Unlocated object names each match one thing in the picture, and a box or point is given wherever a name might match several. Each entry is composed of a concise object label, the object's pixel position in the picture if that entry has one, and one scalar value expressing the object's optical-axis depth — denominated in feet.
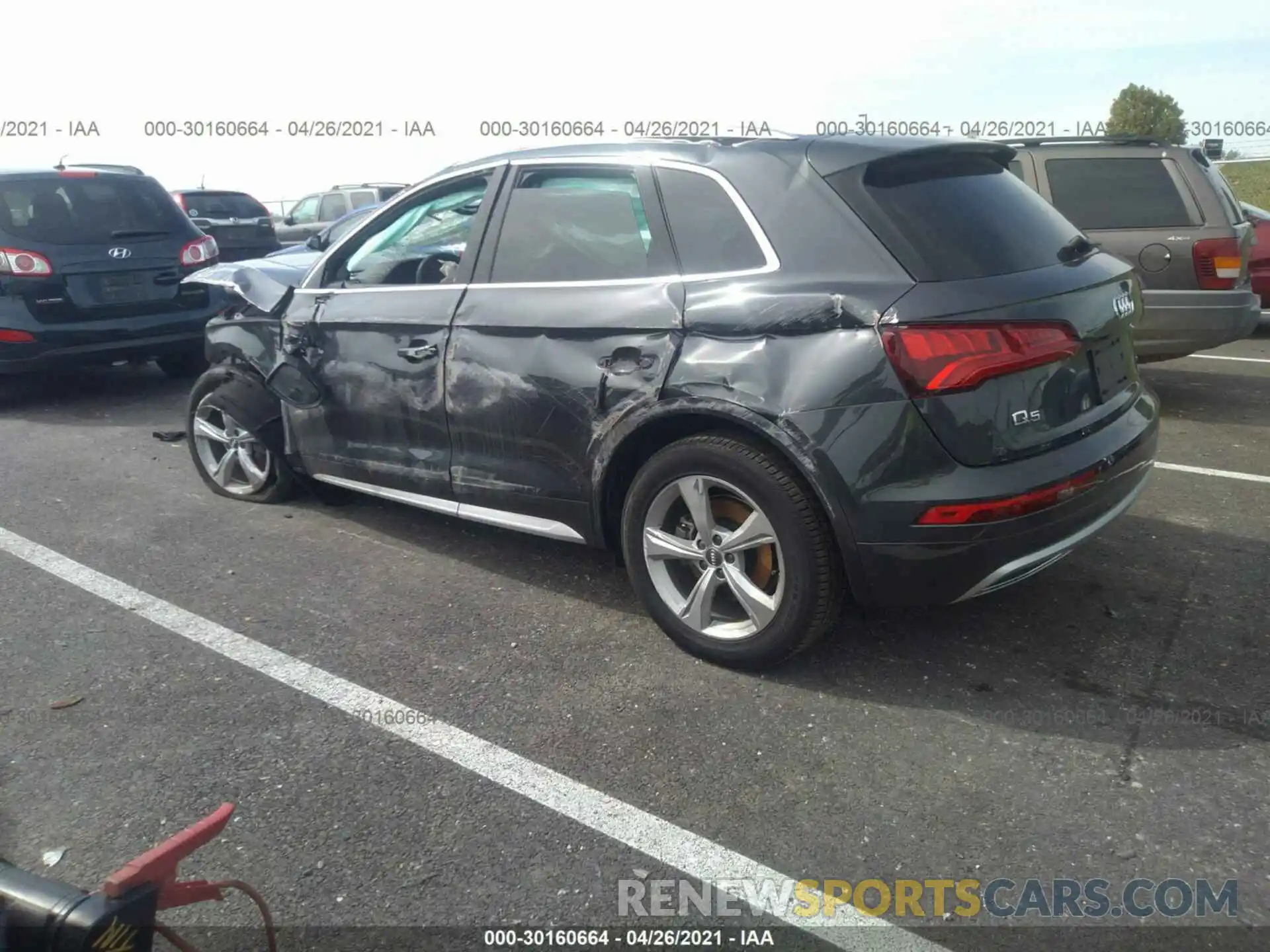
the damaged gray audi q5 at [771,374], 10.32
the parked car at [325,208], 63.10
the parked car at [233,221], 46.60
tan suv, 22.90
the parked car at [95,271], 24.03
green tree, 226.99
